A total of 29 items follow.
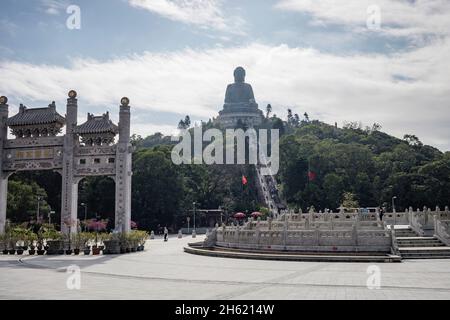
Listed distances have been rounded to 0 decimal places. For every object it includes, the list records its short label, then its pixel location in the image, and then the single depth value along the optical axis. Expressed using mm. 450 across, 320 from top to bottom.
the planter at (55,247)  32969
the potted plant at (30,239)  34328
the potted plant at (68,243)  33456
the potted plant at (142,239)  36094
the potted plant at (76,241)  34219
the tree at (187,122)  167250
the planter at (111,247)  32969
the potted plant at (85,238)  34312
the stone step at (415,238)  29953
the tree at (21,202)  60672
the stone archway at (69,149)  37406
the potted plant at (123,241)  33500
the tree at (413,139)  110938
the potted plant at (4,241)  34531
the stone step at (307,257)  23831
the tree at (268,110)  186250
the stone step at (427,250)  25845
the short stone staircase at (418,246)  25609
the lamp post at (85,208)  69625
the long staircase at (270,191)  105438
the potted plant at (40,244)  33312
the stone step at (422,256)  25344
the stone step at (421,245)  28700
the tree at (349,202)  64675
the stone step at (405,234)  32438
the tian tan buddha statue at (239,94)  170750
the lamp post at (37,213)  62703
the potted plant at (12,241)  34438
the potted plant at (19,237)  33891
